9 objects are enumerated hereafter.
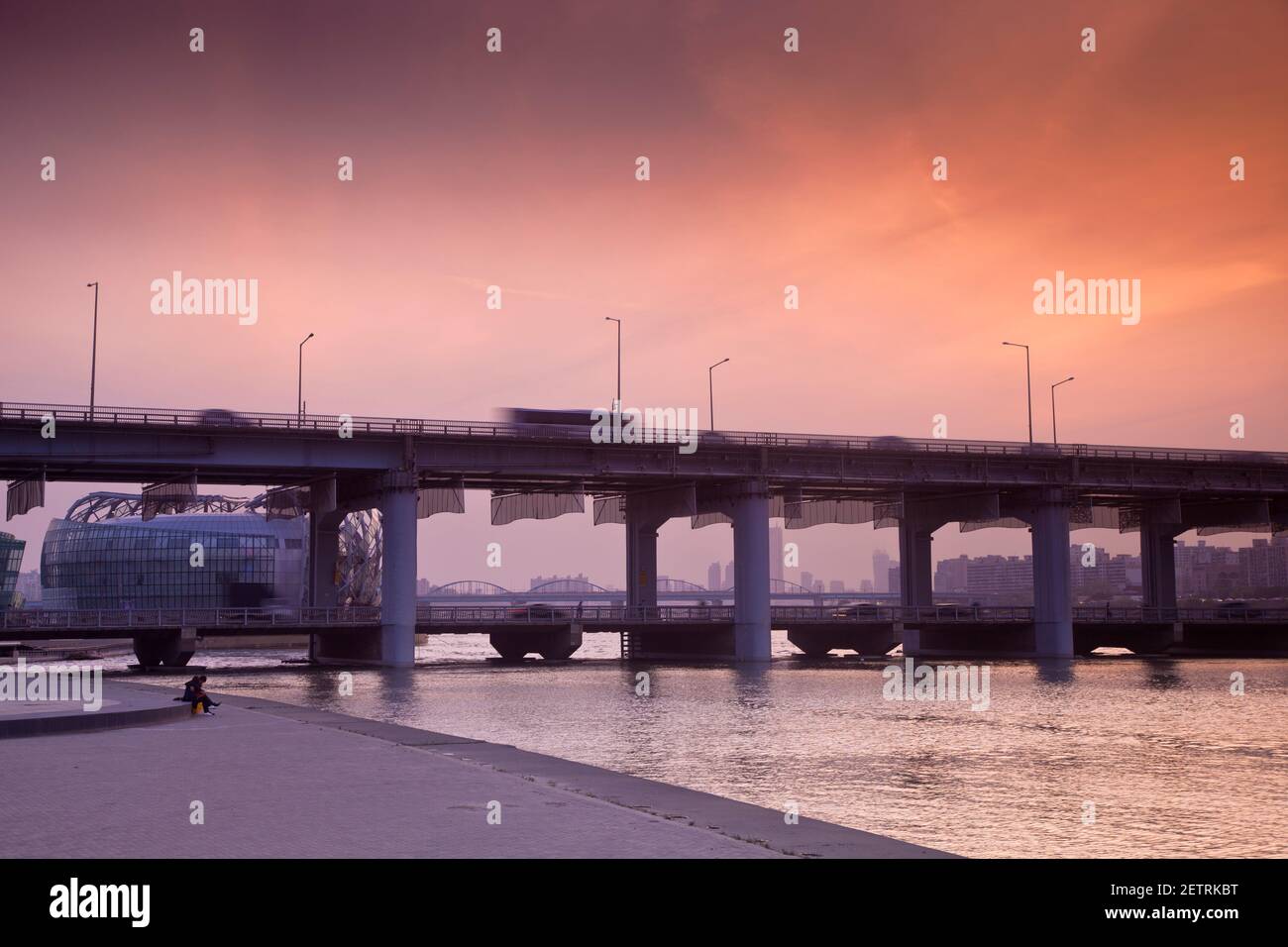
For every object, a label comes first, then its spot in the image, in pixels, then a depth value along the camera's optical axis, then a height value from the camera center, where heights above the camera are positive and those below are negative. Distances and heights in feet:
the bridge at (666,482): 244.42 +19.10
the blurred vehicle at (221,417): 242.37 +28.43
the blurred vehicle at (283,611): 273.25 -8.67
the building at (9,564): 630.33 +4.71
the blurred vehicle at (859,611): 347.97 -12.38
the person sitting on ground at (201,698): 117.19 -11.29
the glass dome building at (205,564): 636.48 +3.71
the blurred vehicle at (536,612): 318.45 -10.78
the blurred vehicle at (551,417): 289.33 +33.35
